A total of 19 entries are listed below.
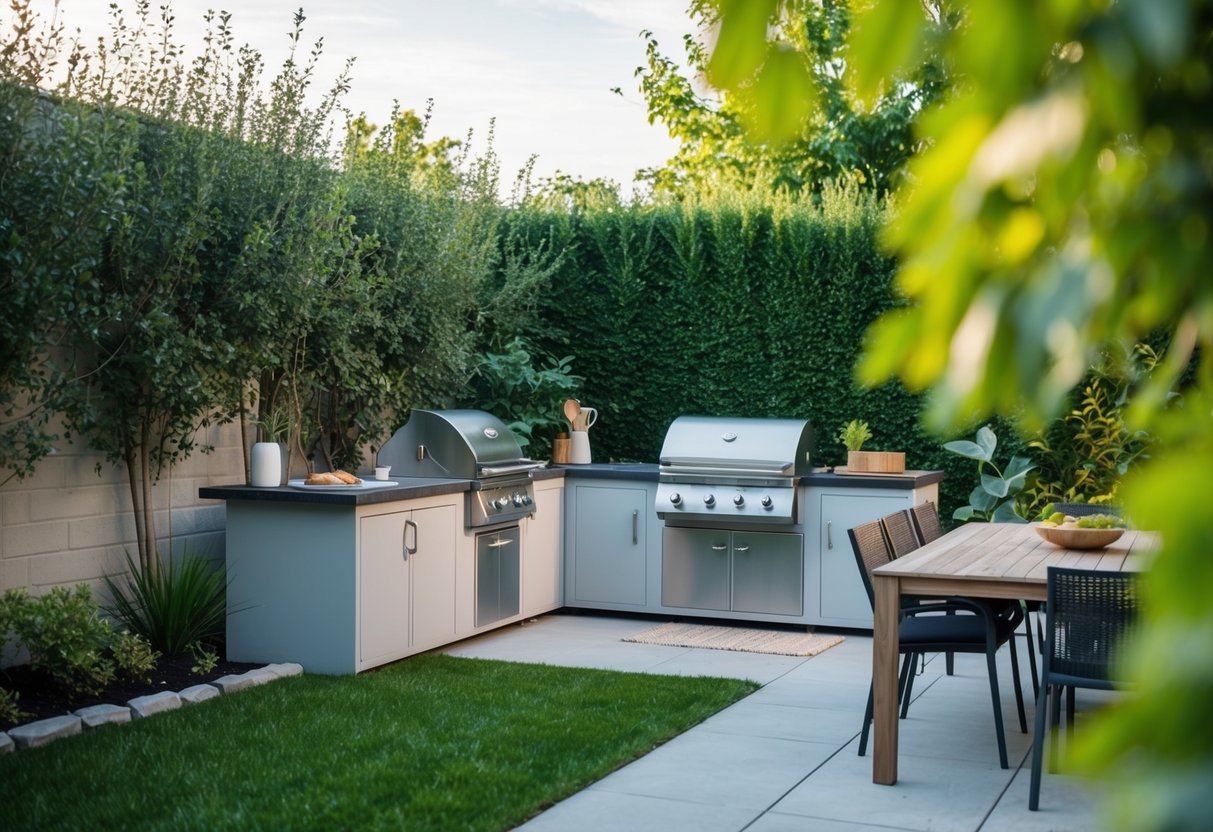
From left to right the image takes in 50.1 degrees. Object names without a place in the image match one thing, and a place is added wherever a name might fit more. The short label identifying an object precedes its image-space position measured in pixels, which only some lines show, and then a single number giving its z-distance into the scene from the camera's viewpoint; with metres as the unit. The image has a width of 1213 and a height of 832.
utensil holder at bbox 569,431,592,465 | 8.15
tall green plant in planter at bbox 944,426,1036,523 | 7.64
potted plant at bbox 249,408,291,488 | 6.34
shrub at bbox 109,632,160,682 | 5.52
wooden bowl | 5.20
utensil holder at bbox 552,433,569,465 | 8.14
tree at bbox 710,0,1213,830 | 0.58
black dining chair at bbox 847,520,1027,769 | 4.78
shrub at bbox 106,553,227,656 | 6.01
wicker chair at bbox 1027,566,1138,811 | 4.05
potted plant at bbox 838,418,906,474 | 7.50
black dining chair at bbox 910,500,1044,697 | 5.73
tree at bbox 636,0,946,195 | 13.84
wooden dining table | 4.42
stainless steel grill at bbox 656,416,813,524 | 7.26
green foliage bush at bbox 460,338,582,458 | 8.12
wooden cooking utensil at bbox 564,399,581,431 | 8.22
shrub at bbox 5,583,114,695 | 5.14
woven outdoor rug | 6.93
